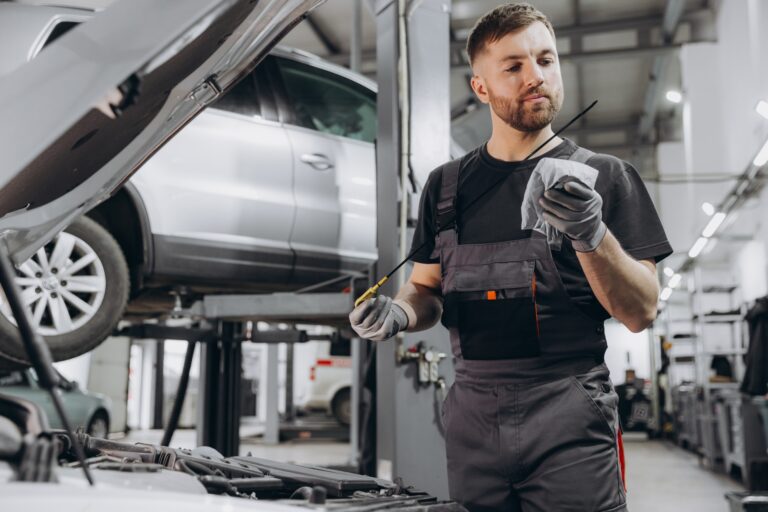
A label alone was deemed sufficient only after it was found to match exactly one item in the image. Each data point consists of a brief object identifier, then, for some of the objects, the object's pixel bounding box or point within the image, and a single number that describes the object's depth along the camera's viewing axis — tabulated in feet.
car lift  10.94
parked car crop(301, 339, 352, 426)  35.01
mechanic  4.58
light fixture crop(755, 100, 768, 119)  19.19
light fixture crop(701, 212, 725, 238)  27.63
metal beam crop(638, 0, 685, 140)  29.60
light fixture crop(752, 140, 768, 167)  22.18
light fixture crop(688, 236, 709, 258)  30.09
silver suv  9.89
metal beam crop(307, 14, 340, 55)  31.92
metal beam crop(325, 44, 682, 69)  32.32
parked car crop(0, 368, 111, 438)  20.01
